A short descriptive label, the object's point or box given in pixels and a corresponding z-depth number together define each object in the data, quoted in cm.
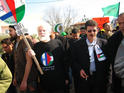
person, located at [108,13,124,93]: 199
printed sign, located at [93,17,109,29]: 702
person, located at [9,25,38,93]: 234
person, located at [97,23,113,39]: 457
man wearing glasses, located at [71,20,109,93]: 227
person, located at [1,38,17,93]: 290
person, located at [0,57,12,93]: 151
